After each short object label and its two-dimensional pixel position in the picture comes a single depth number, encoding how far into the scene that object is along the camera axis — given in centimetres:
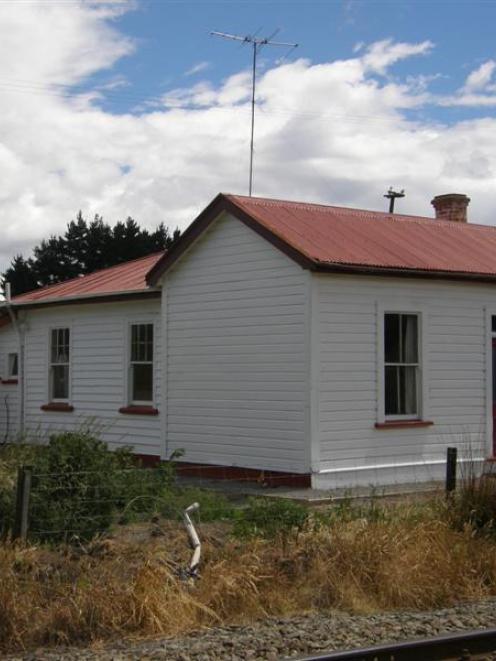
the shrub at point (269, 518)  982
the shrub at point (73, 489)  949
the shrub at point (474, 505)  984
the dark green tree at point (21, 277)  4019
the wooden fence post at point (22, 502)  871
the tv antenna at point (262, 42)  1938
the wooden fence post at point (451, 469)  1084
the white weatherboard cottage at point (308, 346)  1438
